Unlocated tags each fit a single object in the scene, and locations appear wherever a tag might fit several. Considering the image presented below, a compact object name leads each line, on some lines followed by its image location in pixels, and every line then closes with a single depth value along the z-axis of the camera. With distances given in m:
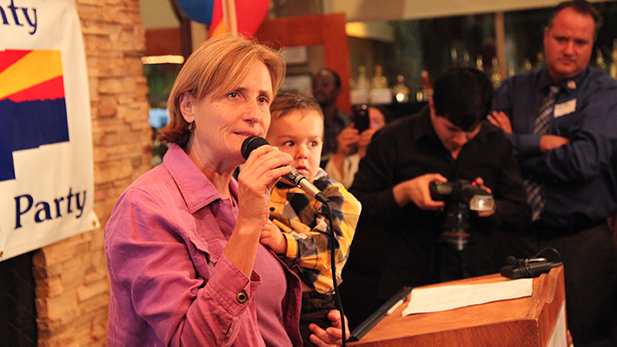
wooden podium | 1.58
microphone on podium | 2.06
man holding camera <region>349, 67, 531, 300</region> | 2.49
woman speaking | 1.22
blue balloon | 2.69
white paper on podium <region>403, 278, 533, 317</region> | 1.85
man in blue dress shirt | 3.06
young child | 1.78
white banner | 2.07
